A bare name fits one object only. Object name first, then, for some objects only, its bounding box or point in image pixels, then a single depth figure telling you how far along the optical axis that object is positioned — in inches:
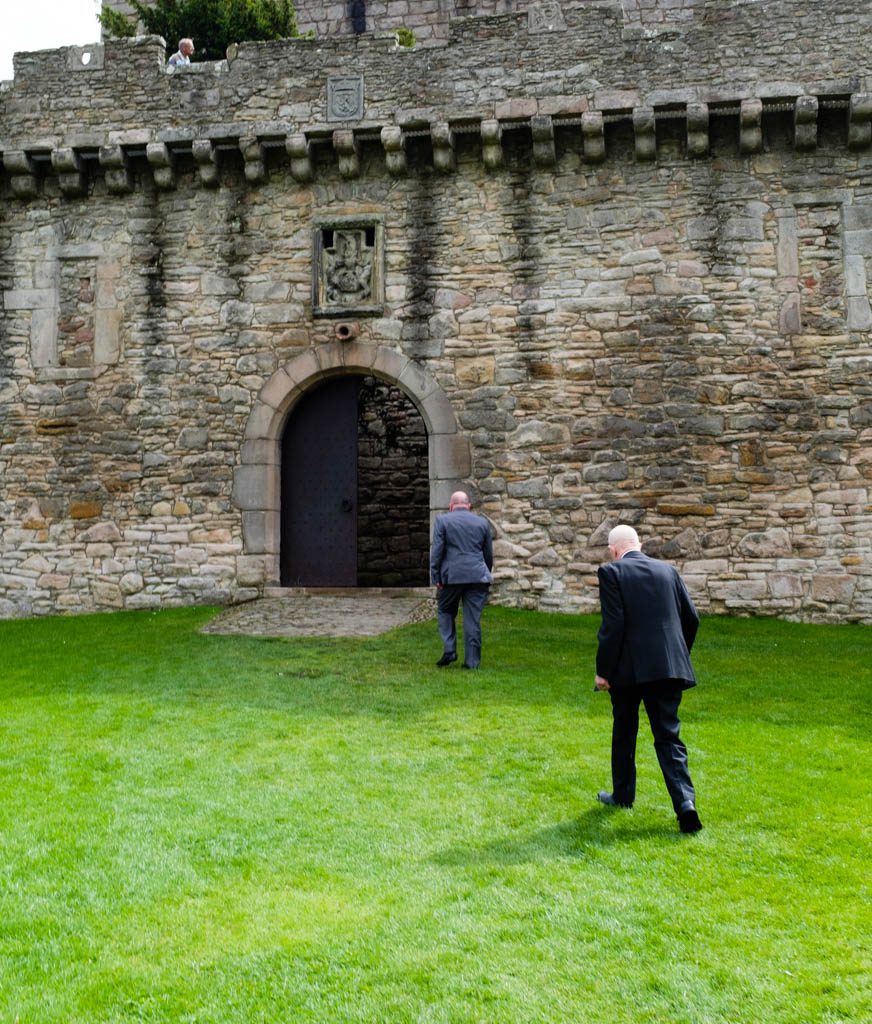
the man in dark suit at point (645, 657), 171.8
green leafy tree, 645.3
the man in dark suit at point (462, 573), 323.9
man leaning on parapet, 511.7
